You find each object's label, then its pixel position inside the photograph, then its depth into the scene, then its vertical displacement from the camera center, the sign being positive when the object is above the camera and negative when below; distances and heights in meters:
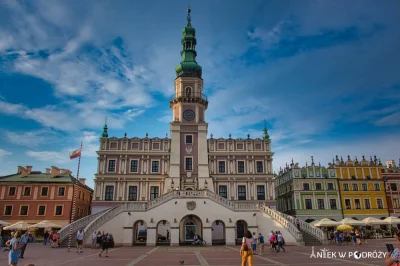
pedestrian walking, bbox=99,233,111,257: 21.91 -1.18
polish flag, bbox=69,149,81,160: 29.37 +6.41
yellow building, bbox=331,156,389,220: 53.25 +5.91
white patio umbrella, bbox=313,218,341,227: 39.19 +0.11
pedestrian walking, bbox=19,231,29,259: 21.00 -0.93
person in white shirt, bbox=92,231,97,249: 29.92 -1.31
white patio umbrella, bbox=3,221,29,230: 36.76 +0.00
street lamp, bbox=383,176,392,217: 54.72 +7.42
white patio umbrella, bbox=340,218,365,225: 39.49 +0.22
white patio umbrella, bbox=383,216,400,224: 41.97 +0.45
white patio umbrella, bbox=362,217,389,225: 41.35 +0.33
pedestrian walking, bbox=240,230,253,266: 13.23 -1.03
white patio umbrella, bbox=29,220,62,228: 38.25 +0.10
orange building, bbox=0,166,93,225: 47.09 +4.06
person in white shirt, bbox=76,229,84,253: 25.55 -1.20
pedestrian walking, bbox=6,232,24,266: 11.55 -0.79
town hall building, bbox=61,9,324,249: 44.78 +8.81
